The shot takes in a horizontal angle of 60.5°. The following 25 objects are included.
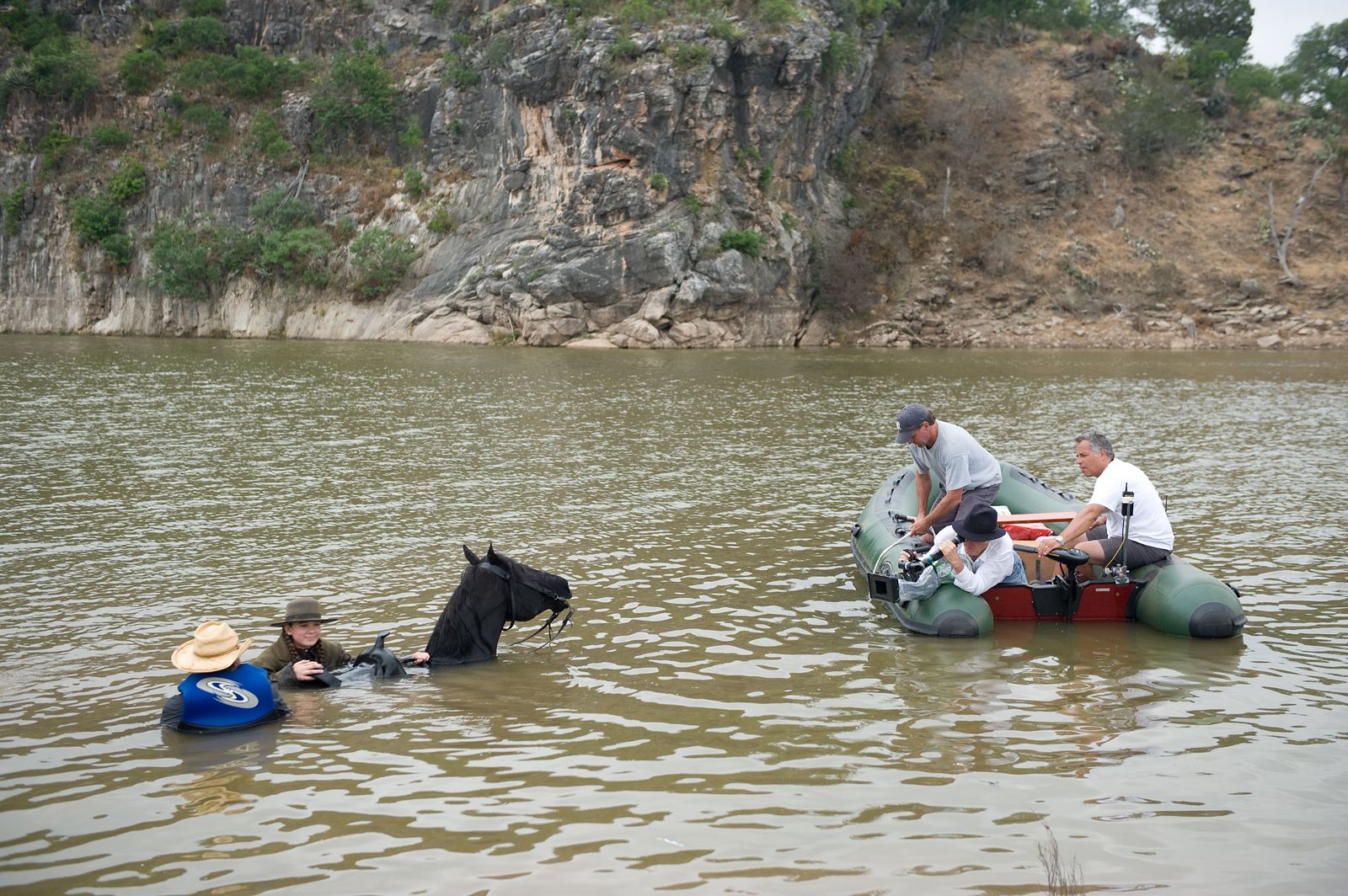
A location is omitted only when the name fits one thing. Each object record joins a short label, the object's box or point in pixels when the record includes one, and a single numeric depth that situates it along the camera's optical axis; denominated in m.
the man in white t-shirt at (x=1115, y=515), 9.76
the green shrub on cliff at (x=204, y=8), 63.16
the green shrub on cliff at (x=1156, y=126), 58.09
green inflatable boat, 9.23
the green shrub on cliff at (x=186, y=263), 54.22
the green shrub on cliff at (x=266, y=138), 57.88
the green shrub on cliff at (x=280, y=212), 55.88
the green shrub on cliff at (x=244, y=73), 60.03
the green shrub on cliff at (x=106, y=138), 58.62
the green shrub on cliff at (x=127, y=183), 56.84
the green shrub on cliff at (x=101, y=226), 55.59
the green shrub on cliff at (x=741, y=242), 48.84
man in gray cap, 10.01
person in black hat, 9.52
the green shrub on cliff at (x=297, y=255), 53.47
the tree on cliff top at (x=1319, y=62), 62.30
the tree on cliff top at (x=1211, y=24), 67.19
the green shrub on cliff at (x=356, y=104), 57.50
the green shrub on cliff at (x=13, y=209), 56.94
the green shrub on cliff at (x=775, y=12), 51.47
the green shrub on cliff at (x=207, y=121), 58.81
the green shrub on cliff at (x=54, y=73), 59.00
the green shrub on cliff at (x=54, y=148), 58.44
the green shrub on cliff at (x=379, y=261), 51.88
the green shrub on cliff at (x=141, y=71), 60.09
